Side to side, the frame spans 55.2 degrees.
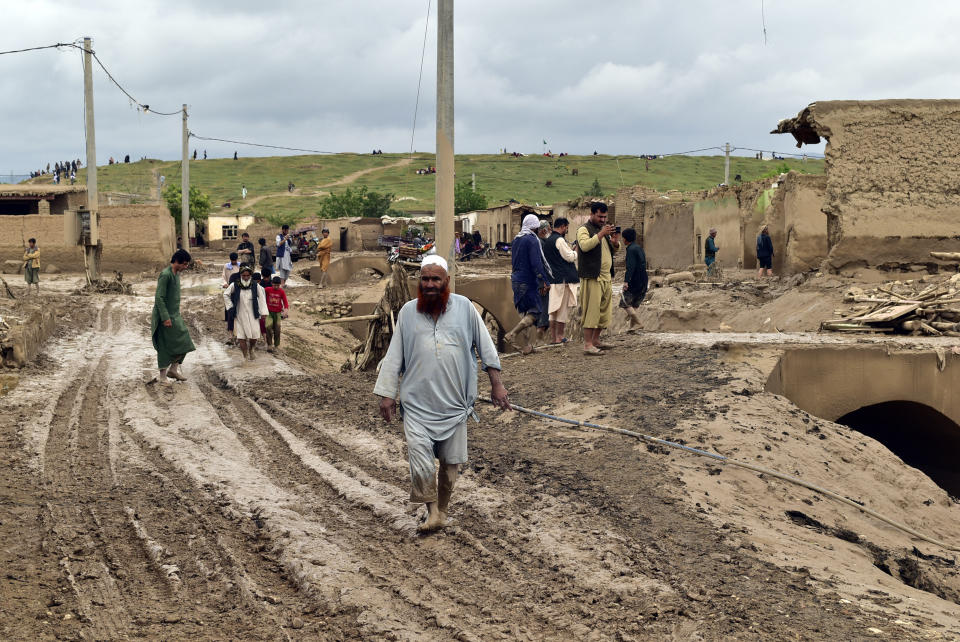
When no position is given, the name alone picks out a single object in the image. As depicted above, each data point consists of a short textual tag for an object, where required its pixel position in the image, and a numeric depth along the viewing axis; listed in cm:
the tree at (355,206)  6644
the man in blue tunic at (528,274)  1088
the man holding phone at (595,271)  966
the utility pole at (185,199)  3303
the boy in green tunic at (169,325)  1087
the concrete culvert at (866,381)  962
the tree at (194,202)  5722
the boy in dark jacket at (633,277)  1129
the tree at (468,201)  6153
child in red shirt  1402
